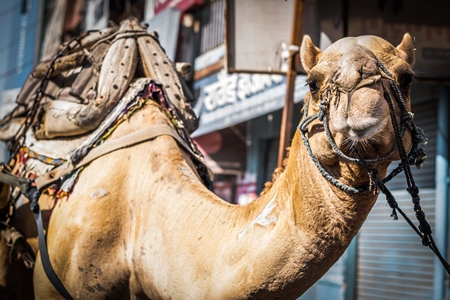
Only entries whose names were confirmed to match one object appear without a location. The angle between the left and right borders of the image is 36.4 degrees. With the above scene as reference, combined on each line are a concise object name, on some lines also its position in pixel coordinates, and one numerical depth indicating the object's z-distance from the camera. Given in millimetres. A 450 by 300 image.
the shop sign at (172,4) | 12164
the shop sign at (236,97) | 9023
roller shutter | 7395
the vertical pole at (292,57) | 5473
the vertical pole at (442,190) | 6973
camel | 2393
